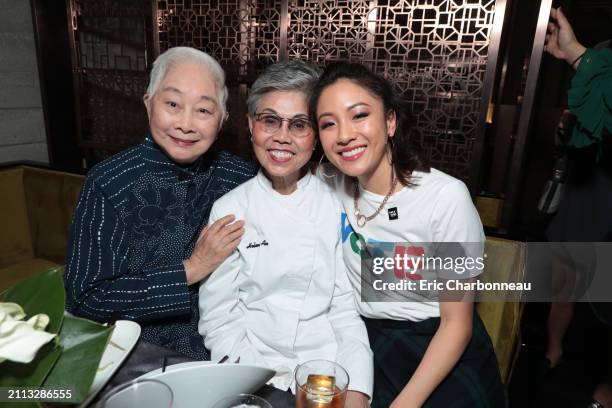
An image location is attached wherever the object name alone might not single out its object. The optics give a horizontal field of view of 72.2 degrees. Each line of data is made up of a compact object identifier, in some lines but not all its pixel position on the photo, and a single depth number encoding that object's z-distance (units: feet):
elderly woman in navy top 5.00
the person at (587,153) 6.82
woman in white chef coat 5.10
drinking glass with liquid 3.08
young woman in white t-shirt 4.72
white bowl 3.03
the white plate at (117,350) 3.18
